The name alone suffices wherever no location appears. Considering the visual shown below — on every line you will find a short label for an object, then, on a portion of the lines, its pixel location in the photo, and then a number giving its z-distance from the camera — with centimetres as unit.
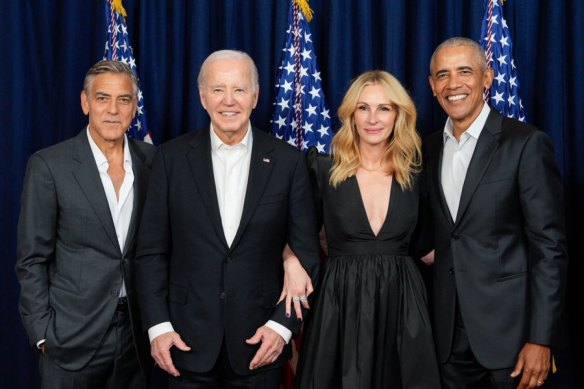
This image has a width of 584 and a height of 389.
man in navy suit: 238
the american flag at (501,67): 335
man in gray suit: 249
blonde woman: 244
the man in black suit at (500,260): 236
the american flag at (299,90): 354
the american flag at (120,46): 355
